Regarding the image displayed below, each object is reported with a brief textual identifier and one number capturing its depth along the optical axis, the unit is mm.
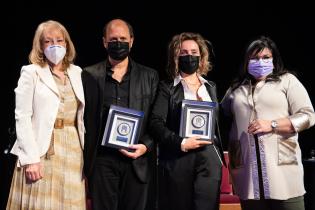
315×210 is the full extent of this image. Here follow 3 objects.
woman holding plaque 2910
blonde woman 2705
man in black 2865
